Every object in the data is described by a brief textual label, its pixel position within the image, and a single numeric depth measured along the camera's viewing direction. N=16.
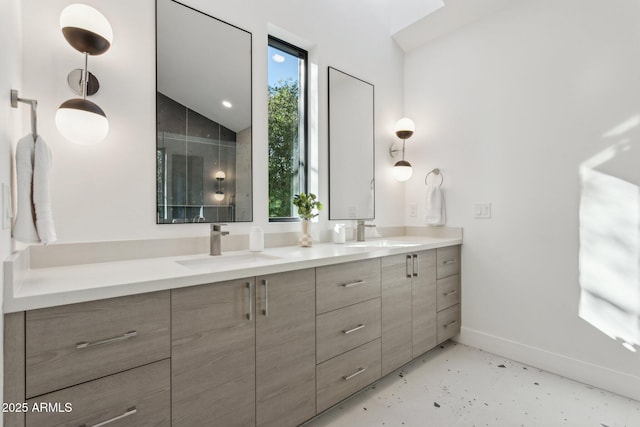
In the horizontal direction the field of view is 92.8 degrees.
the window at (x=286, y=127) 2.07
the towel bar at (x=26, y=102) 0.99
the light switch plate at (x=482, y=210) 2.35
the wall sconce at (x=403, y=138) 2.68
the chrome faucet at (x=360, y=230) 2.36
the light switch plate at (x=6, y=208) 0.87
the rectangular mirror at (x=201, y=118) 1.56
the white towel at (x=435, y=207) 2.57
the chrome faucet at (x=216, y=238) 1.62
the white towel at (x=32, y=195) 0.95
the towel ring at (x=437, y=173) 2.62
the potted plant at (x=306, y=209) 1.99
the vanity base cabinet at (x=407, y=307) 1.86
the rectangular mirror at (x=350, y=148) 2.35
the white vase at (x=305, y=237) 1.99
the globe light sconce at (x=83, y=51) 1.17
